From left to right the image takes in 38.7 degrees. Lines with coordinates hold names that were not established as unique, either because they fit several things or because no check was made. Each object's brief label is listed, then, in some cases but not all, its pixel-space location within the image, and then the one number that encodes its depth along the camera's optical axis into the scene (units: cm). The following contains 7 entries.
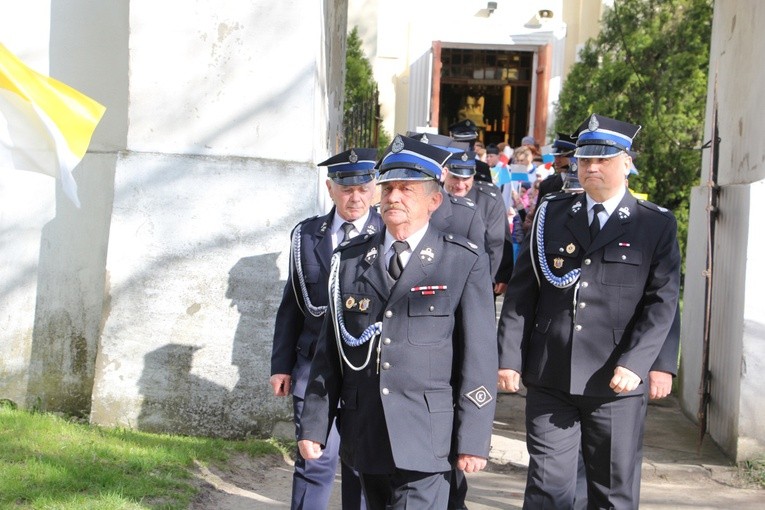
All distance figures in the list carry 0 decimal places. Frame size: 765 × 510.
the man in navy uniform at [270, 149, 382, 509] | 538
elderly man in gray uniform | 413
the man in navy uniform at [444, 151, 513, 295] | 778
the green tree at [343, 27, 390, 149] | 1822
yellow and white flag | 430
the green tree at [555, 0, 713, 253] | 1384
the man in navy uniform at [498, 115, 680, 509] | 500
